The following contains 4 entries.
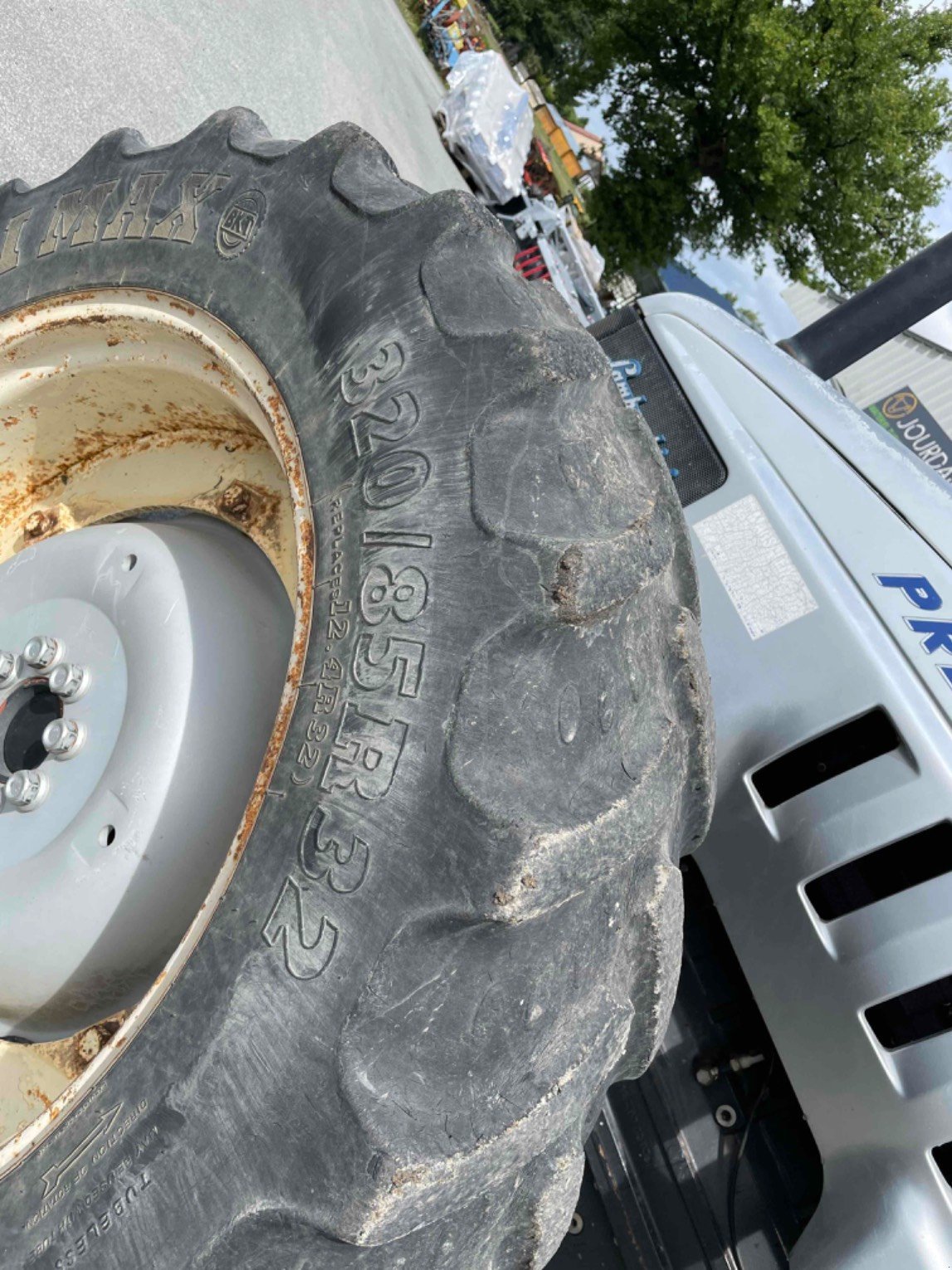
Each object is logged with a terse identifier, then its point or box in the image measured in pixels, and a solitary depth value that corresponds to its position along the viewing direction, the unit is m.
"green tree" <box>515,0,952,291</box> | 11.27
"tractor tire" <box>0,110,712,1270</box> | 0.82
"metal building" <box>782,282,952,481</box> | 9.93
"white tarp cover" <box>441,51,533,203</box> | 10.20
